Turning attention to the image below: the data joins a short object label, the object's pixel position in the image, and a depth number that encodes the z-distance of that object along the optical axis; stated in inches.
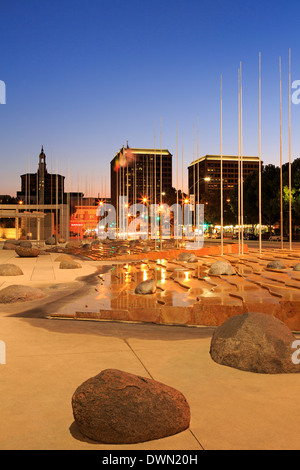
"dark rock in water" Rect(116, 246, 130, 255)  1283.2
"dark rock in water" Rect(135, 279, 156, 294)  565.2
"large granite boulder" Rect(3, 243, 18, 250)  1477.9
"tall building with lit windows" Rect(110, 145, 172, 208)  7430.1
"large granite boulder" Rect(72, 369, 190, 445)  169.5
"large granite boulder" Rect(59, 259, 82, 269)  906.1
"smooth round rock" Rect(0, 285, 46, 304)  521.3
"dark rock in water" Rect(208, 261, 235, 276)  753.0
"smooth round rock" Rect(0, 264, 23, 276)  765.4
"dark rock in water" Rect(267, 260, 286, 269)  824.3
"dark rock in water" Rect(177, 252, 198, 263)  1019.5
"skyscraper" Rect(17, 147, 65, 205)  6073.8
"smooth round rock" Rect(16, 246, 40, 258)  1158.3
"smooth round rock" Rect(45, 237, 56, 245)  1911.4
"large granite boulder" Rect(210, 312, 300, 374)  259.8
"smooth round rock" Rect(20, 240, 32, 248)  1312.6
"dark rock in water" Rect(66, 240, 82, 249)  1791.5
